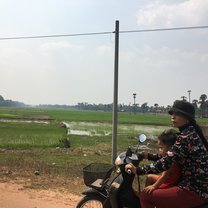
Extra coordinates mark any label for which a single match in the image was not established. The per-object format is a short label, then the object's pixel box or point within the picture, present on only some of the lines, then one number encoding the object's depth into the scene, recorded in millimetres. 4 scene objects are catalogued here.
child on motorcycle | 2174
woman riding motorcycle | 2088
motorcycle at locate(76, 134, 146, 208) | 2458
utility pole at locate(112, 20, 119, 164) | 5220
